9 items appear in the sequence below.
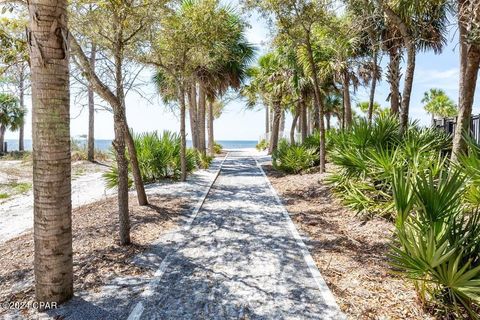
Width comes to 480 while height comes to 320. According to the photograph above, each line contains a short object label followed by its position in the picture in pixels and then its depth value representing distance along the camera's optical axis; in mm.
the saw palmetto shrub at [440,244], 3119
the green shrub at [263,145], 37288
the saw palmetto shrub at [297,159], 14947
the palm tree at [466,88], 6617
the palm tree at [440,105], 43000
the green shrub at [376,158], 6914
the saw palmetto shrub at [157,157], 12531
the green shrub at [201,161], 17594
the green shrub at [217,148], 35809
